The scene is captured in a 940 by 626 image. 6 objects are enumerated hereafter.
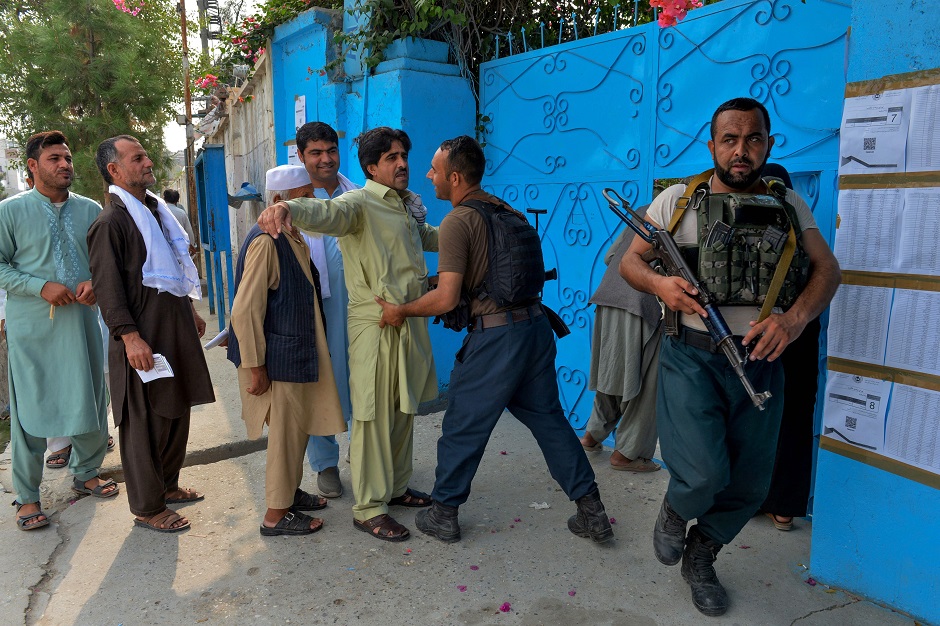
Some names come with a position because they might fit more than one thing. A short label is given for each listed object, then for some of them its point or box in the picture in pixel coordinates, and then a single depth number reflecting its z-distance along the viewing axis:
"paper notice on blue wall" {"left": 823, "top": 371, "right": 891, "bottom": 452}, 2.55
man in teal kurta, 3.45
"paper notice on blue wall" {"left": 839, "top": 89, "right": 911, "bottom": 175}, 2.41
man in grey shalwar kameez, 3.77
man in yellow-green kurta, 3.17
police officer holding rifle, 2.36
